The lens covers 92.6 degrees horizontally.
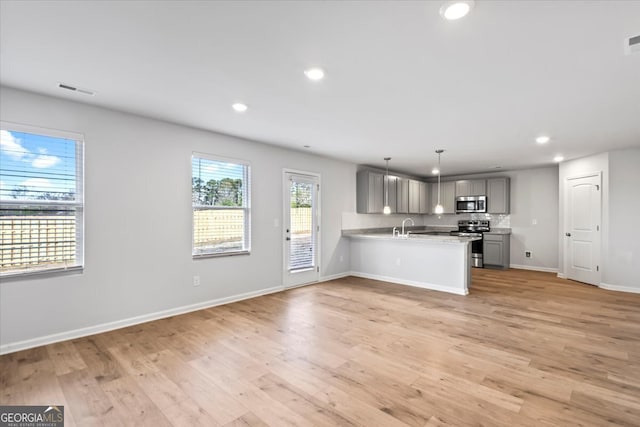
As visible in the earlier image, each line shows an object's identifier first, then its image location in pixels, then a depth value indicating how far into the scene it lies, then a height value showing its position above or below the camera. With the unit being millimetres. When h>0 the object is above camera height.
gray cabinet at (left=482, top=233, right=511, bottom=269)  7645 -901
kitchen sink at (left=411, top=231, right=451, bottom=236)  8624 -528
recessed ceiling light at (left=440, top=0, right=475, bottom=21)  1712 +1186
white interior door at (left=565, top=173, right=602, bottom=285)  5730 -263
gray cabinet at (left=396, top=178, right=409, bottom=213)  7727 +476
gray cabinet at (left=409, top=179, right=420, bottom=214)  8170 +491
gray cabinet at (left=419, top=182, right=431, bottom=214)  8665 +478
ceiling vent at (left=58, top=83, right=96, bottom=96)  2870 +1205
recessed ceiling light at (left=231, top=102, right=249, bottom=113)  3309 +1191
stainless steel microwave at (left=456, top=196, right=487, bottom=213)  8031 +280
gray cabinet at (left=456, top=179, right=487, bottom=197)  8039 +730
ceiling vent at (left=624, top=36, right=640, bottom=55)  2039 +1159
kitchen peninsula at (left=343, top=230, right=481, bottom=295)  5184 -864
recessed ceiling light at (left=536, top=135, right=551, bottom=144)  4605 +1166
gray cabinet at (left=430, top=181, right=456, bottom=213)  8562 +532
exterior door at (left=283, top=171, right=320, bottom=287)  5430 -252
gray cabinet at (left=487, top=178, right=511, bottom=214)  7711 +492
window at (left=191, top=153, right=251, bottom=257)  4289 +124
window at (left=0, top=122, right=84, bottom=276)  2916 +140
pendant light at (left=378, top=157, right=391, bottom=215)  7273 +545
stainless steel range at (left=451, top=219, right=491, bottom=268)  7836 -465
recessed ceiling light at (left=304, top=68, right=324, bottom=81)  2521 +1188
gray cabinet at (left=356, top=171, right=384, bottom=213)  6828 +509
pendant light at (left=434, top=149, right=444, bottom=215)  5359 +112
